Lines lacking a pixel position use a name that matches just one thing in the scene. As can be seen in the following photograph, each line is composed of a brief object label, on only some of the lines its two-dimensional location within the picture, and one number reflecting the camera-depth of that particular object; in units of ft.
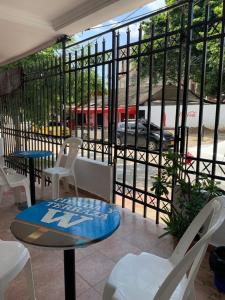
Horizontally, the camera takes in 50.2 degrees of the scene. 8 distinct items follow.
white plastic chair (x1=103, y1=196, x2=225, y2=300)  3.00
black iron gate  7.63
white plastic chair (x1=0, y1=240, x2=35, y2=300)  4.03
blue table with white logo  3.96
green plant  6.81
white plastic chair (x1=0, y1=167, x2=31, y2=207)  9.69
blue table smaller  10.78
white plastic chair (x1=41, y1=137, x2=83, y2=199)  11.04
